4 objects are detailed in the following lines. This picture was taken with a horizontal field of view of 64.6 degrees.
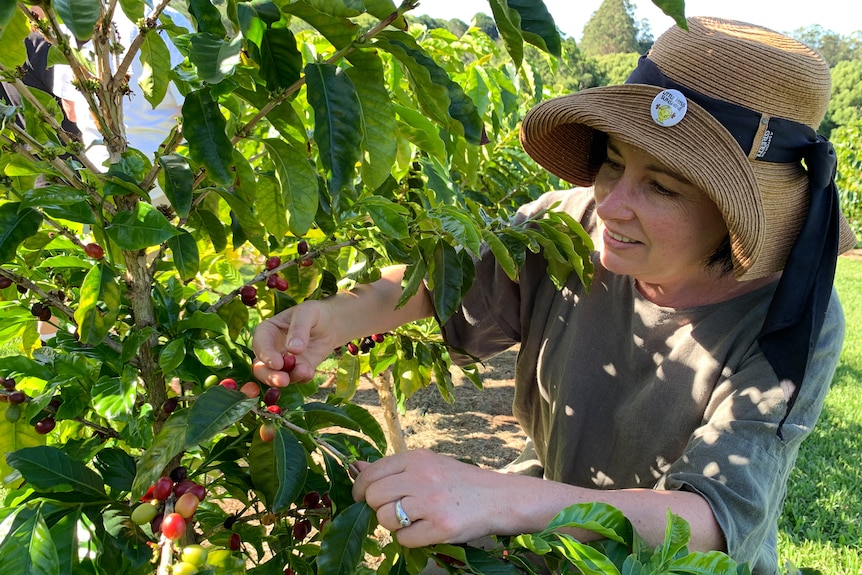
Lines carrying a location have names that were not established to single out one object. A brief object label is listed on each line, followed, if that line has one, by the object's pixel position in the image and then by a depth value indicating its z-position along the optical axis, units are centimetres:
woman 114
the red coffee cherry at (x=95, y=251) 107
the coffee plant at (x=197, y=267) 89
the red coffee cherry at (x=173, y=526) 88
